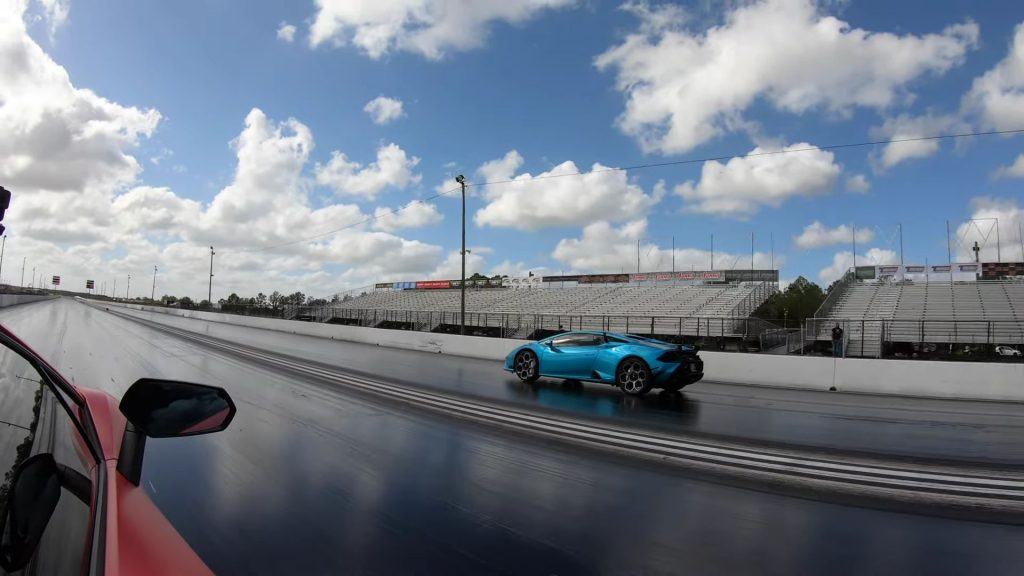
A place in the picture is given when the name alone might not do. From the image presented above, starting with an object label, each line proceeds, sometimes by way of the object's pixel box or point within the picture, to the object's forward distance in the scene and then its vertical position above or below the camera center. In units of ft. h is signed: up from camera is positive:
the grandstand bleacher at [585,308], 102.53 +4.03
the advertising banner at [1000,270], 146.61 +17.34
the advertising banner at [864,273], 160.56 +16.75
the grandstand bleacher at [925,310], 80.43 +5.20
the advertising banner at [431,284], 244.83 +14.58
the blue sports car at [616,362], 35.29 -2.67
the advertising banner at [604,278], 196.85 +15.95
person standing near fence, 70.03 -1.44
